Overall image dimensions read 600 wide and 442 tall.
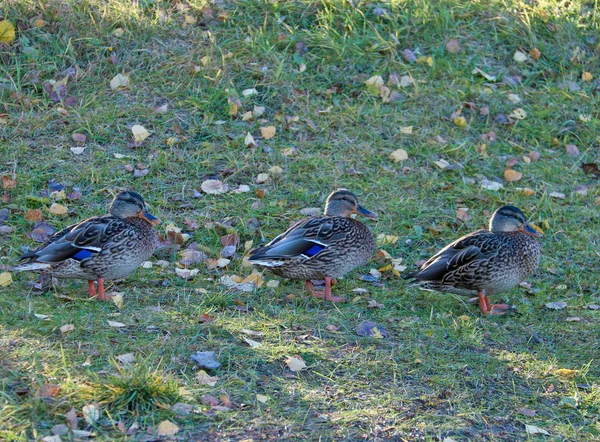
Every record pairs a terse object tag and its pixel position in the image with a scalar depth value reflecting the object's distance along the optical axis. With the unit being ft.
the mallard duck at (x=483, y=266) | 37.29
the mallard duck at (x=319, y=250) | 37.63
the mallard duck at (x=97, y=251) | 35.40
